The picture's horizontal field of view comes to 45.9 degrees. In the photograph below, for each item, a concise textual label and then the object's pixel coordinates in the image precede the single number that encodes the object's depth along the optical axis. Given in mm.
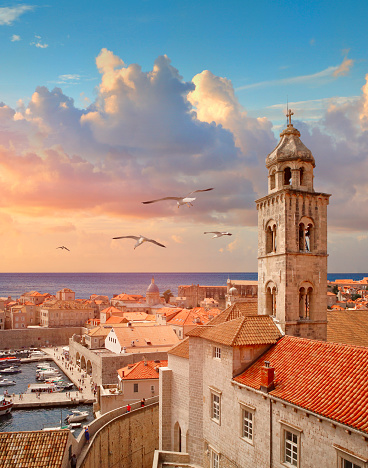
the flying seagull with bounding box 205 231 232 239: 20978
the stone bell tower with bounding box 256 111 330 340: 20141
